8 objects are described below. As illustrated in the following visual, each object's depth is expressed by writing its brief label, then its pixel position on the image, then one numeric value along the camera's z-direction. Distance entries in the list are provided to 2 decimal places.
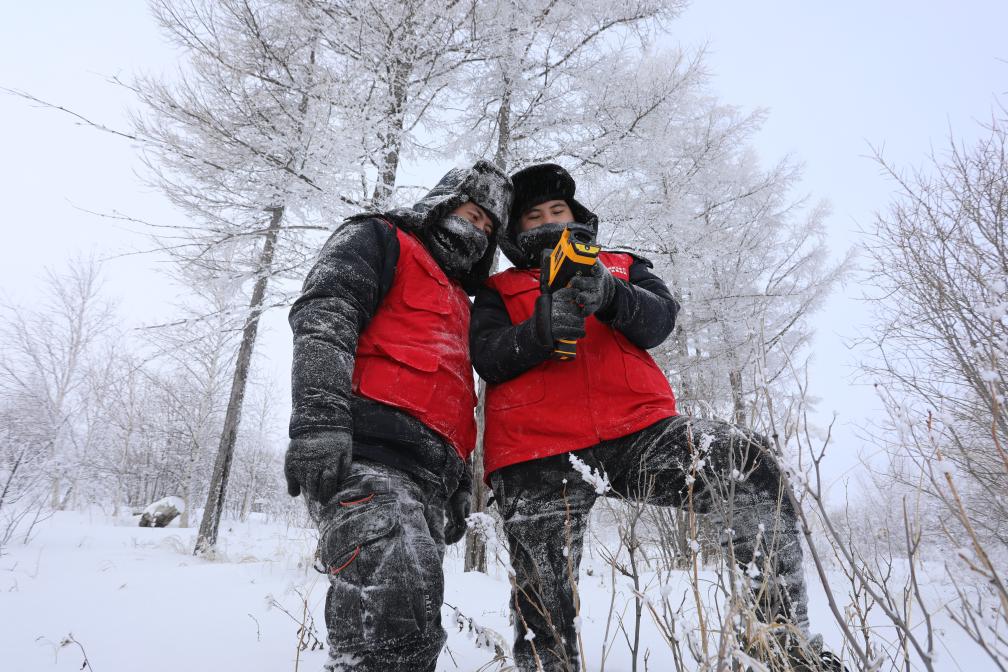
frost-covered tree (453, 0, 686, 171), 5.42
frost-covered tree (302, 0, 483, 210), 4.53
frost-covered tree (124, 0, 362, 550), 4.55
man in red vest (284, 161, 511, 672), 1.21
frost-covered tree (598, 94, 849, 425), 6.28
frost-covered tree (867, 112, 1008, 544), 5.50
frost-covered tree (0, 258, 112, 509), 10.94
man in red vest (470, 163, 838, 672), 1.50
